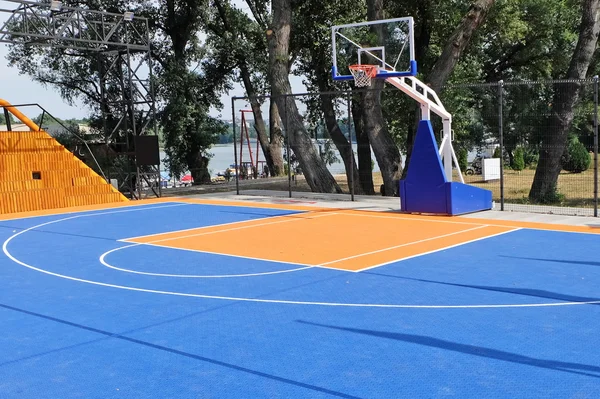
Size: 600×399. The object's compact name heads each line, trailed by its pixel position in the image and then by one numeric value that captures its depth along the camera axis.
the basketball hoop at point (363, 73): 14.77
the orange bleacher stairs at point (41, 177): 18.95
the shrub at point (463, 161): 31.63
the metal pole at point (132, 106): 20.86
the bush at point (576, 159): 30.16
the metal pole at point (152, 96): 21.08
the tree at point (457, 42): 18.62
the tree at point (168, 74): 28.53
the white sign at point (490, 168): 24.18
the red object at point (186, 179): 35.27
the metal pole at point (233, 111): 19.30
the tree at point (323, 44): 24.70
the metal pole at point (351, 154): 16.72
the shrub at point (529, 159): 27.85
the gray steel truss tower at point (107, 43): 18.72
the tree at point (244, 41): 30.05
